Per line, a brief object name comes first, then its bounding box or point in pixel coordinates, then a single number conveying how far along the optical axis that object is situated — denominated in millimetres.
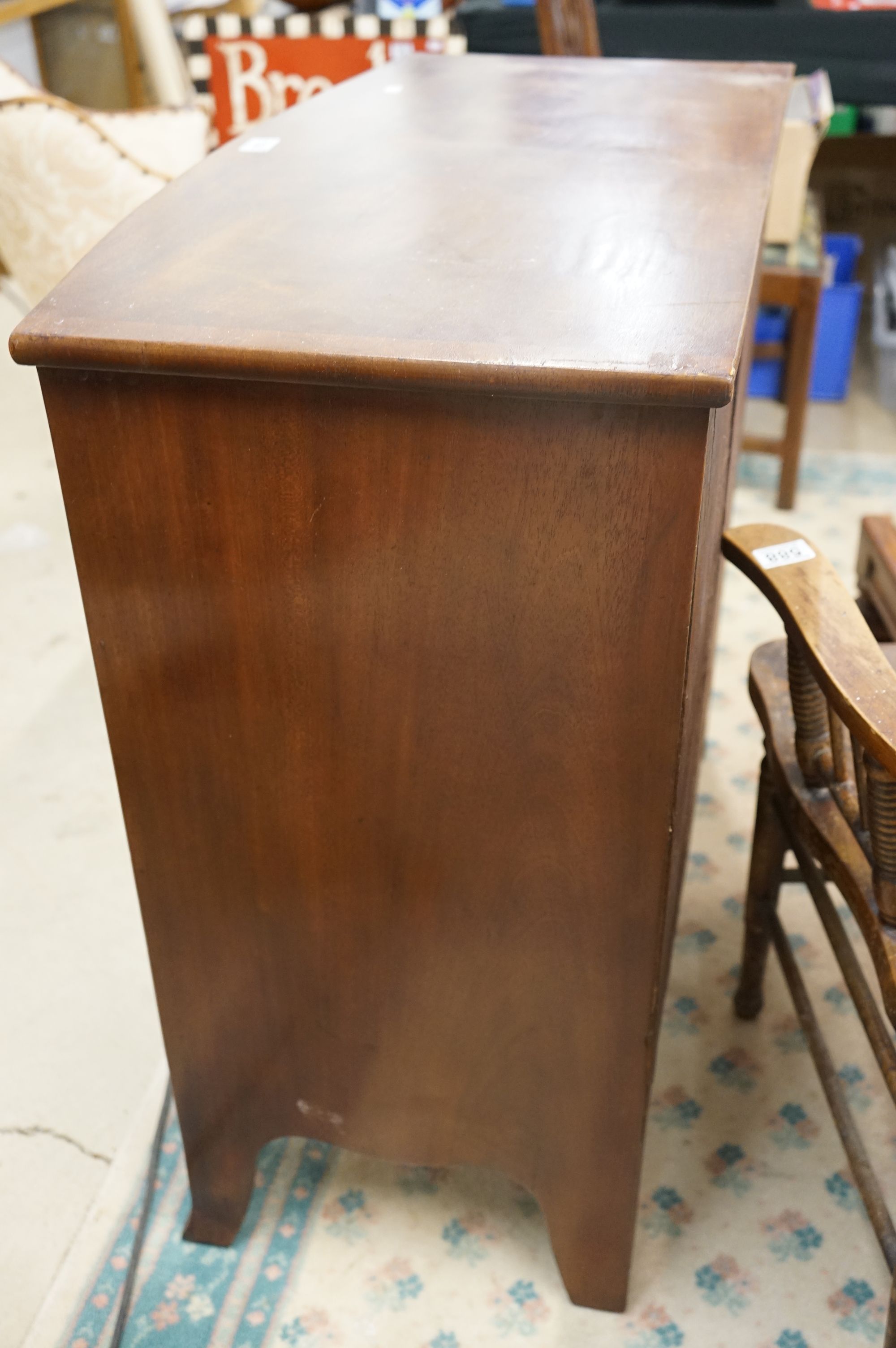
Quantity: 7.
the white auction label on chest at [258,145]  1226
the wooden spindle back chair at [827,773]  929
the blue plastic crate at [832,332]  2816
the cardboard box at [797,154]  2338
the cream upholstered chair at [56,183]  1867
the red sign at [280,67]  2914
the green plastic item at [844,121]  3139
